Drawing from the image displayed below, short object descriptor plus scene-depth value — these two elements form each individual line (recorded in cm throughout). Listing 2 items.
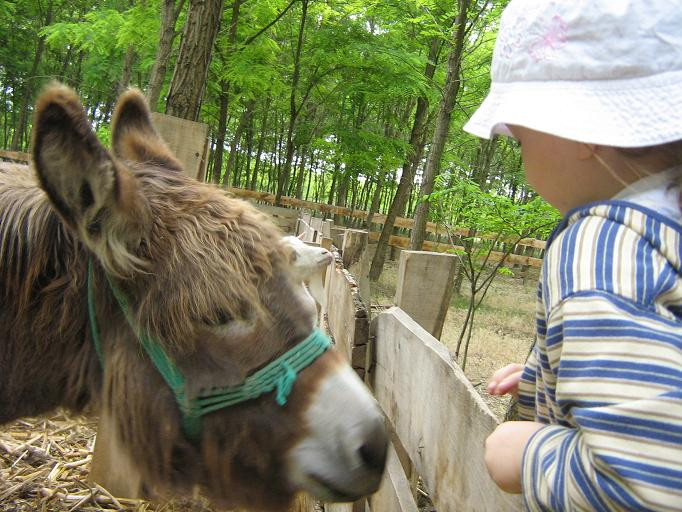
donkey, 143
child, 74
